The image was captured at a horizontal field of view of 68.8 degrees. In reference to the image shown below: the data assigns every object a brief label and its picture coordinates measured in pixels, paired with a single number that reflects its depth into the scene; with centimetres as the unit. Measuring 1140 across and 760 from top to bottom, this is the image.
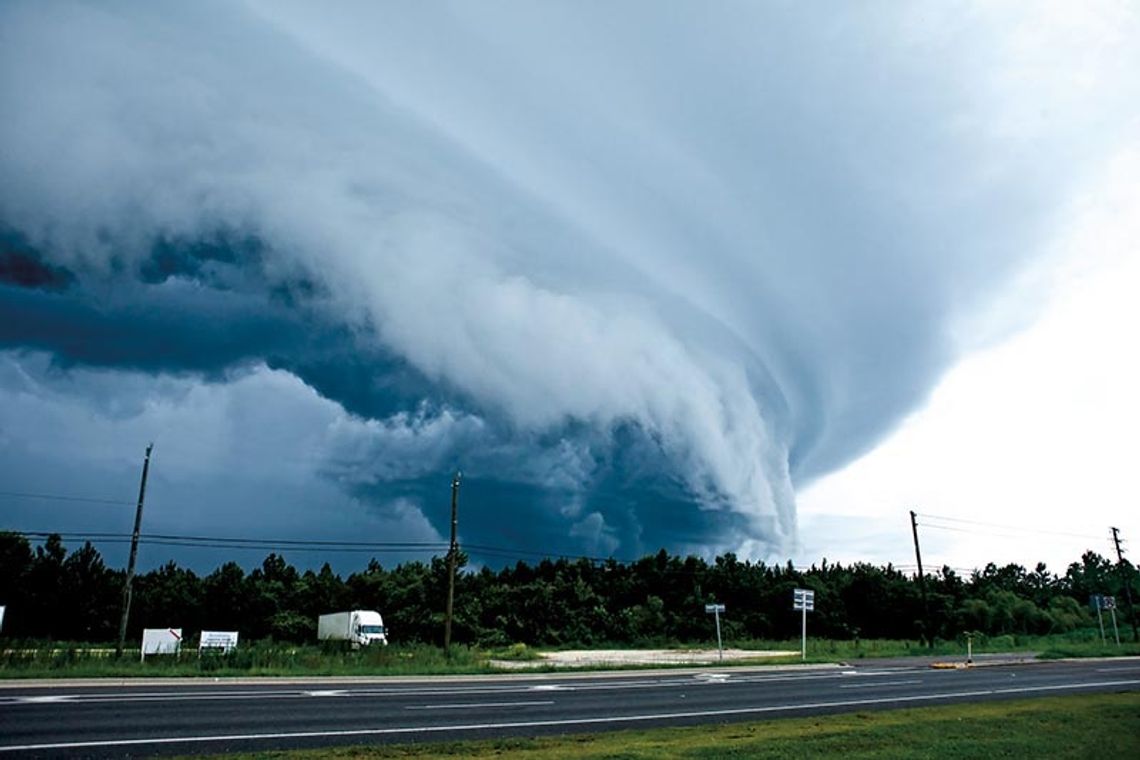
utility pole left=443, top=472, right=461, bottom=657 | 4203
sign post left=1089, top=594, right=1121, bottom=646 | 6201
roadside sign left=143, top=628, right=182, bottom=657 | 4559
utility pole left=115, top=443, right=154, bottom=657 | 3822
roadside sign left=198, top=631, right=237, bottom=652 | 4051
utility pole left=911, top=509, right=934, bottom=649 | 6619
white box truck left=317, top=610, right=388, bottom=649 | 5994
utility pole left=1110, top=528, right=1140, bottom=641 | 8068
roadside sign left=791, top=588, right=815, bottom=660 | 4366
